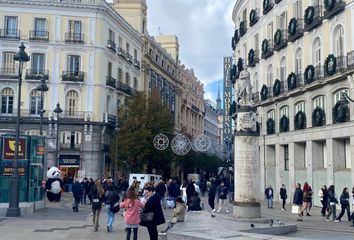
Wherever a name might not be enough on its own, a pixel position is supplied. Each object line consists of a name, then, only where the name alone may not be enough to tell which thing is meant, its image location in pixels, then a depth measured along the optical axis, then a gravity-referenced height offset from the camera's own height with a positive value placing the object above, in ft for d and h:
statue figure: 63.31 +10.93
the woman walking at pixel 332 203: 75.00 -4.64
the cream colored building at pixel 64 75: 160.25 +32.26
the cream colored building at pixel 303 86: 92.84 +18.70
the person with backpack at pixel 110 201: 56.44 -3.44
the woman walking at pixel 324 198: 79.61 -4.18
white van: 130.82 -1.46
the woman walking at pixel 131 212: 43.39 -3.61
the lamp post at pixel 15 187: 70.38 -2.33
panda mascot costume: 106.11 -3.10
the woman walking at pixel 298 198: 77.92 -4.10
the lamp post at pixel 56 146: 158.71 +8.06
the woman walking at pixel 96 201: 57.67 -3.55
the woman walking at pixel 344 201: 74.49 -4.30
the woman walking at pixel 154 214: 41.27 -3.58
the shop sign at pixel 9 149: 75.36 +3.38
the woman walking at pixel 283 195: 94.32 -4.35
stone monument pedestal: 59.11 +0.17
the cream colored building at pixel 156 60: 212.23 +56.18
